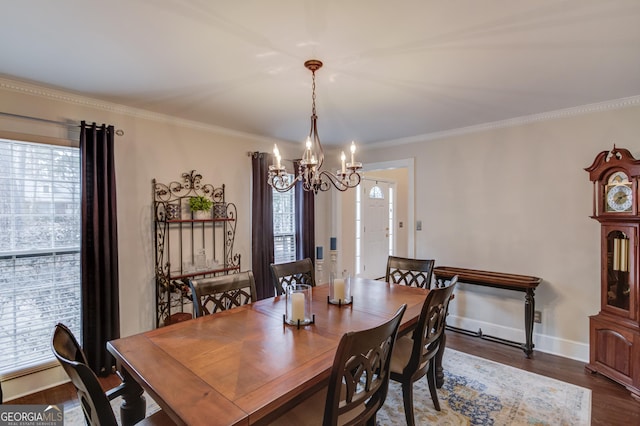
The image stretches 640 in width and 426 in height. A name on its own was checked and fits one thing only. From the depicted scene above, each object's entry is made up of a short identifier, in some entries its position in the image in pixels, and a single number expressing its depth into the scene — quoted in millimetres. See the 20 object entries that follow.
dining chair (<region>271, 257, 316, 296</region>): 2715
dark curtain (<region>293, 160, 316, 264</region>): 4488
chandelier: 2064
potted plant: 3291
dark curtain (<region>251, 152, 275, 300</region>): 3889
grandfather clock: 2467
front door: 5844
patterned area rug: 2143
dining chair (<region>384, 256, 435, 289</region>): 2955
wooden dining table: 1094
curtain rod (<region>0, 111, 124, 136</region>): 2350
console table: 3070
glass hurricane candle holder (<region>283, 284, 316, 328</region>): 1824
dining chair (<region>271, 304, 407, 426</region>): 1185
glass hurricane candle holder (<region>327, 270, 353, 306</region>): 2227
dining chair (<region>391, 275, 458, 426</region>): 1834
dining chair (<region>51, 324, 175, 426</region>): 1006
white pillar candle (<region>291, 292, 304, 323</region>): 1824
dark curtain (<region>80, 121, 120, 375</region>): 2598
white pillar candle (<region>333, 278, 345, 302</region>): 2229
